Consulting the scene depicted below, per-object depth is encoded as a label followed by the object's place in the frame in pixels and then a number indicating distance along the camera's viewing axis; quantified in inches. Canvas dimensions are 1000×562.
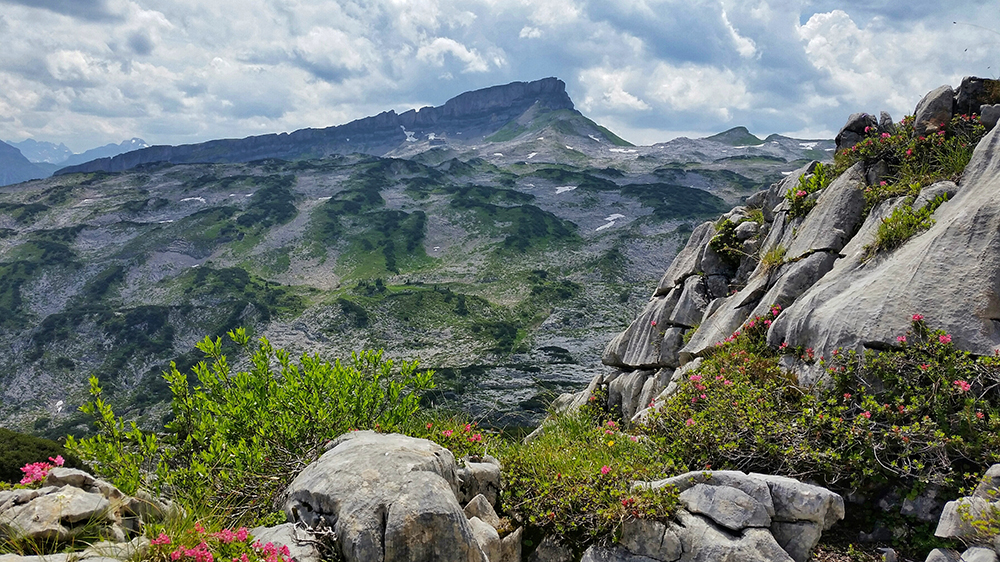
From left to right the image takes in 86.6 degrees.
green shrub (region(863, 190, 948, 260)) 459.8
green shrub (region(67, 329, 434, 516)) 342.3
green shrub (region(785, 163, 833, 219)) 645.2
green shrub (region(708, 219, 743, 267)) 755.4
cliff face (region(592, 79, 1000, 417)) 395.2
